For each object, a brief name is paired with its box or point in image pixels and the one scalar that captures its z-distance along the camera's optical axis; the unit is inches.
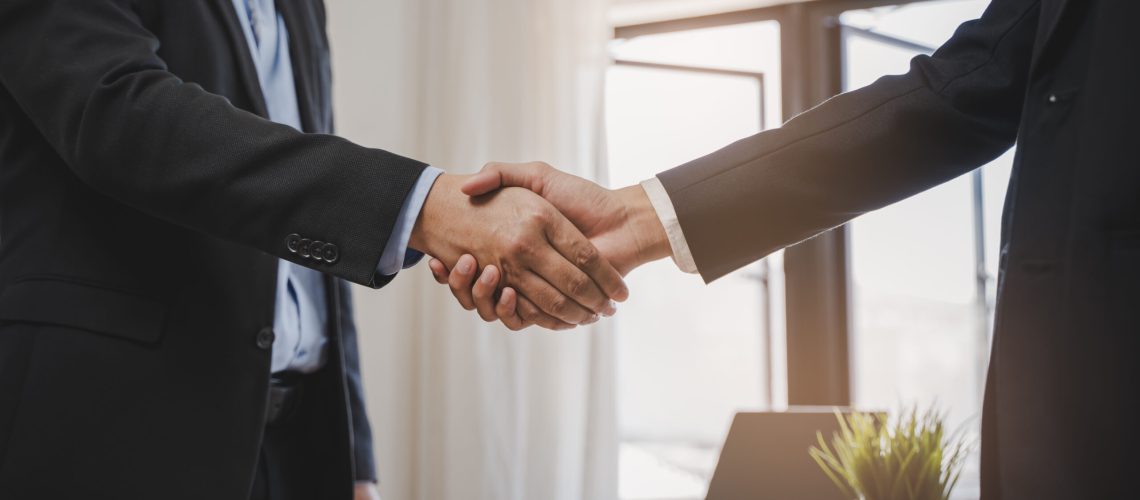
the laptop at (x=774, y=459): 44.8
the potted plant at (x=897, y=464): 42.5
